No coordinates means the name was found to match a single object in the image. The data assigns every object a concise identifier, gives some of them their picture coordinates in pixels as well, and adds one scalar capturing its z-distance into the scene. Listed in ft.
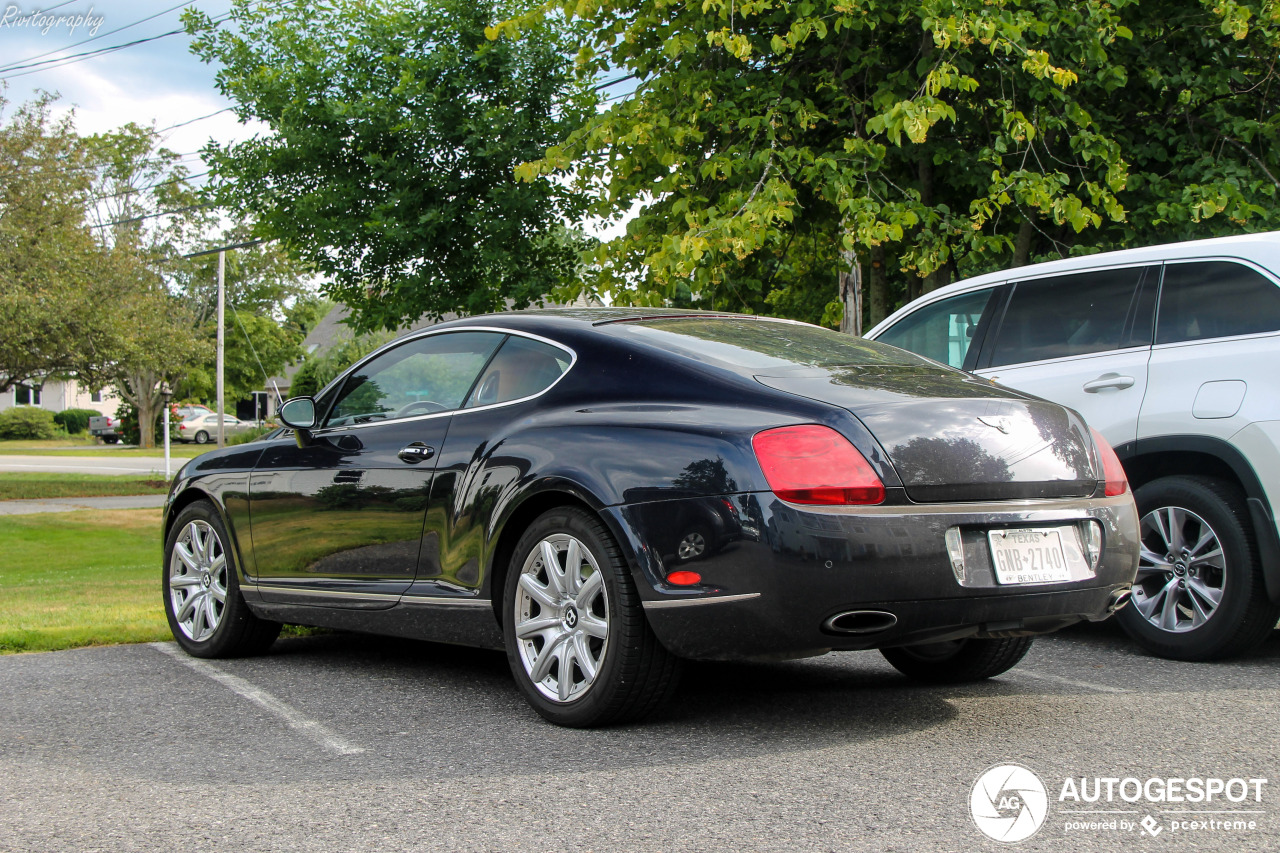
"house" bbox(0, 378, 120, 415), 260.83
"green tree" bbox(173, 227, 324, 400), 205.77
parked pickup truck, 200.75
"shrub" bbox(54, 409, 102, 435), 224.12
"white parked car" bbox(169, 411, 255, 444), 187.01
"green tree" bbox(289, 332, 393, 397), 144.14
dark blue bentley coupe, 12.52
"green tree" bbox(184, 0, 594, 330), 48.78
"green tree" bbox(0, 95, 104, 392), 81.76
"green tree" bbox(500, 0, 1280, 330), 30.73
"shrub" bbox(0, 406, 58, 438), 208.95
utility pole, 144.66
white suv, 17.38
